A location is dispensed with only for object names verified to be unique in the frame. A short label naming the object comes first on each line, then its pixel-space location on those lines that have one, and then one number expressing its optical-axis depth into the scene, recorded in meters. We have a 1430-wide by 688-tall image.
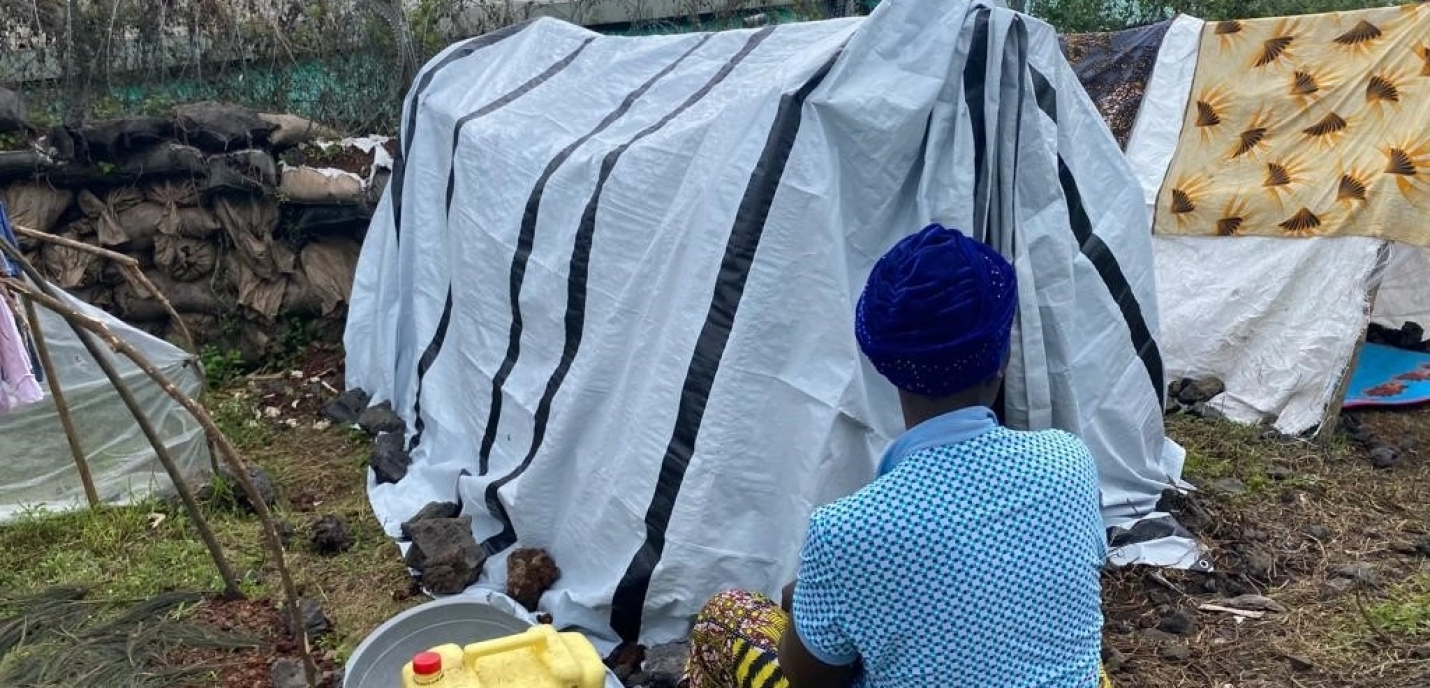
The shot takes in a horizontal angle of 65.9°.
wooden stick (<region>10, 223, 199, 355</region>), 3.29
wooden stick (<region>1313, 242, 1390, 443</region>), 4.45
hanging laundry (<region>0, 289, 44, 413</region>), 3.34
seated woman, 1.47
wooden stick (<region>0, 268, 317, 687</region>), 2.65
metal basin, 2.57
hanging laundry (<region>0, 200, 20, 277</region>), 3.41
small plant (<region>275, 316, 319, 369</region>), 5.90
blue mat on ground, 4.90
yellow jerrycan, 2.08
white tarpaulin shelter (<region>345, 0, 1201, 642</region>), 2.82
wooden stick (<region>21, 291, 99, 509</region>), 3.60
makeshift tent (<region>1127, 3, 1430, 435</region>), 4.50
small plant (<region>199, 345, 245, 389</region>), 5.70
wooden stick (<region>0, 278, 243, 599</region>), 3.07
